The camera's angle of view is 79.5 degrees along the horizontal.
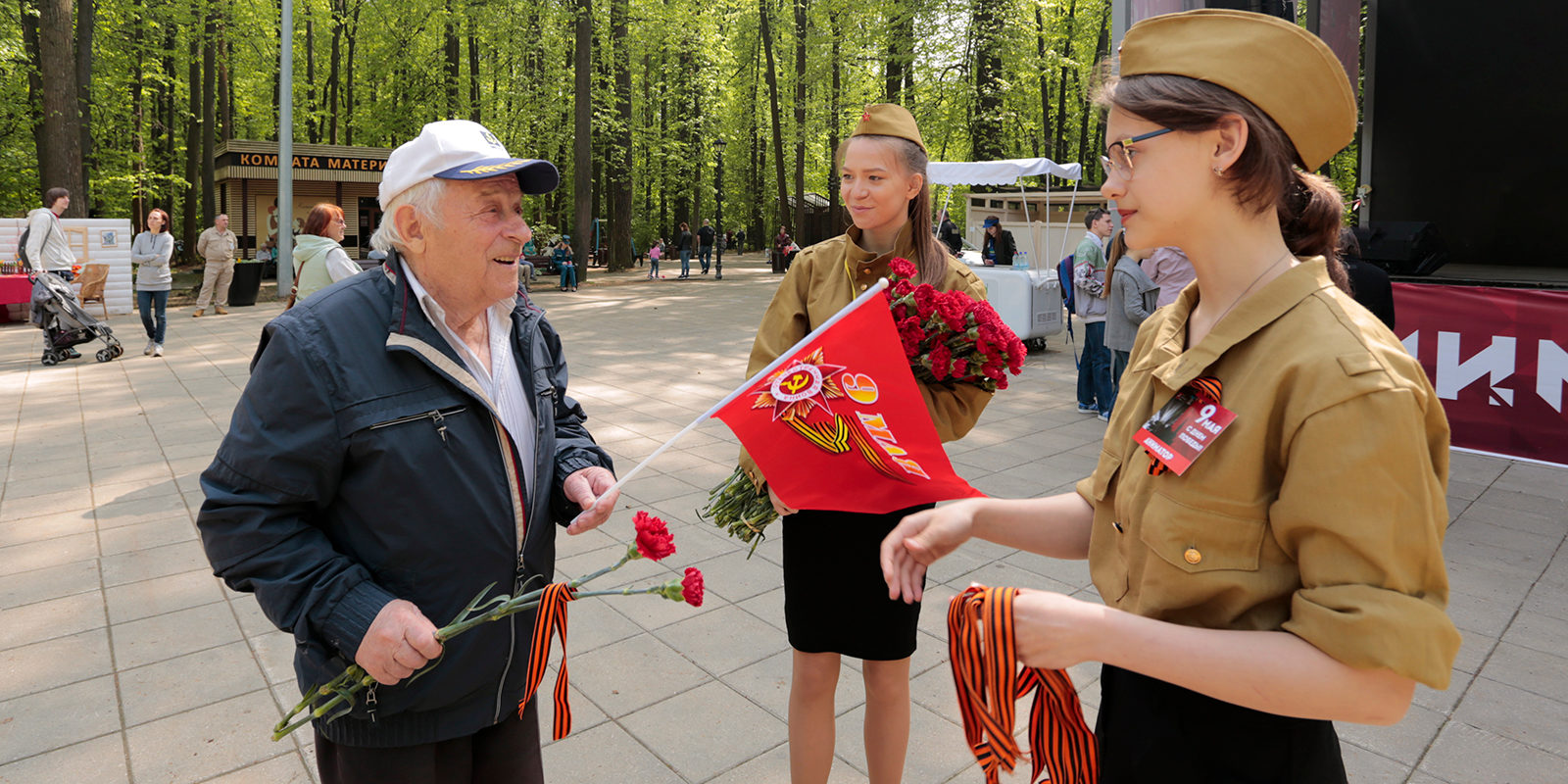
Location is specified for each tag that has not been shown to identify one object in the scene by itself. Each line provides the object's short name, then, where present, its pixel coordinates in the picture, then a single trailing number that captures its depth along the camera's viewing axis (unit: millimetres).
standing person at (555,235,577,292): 23866
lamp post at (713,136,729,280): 29672
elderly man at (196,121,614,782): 1804
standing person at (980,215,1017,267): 18422
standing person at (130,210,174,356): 13000
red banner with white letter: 7074
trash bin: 19750
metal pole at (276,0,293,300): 18750
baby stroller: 11875
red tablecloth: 16359
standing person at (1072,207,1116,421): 9547
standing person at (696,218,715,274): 30094
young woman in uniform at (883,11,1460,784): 1145
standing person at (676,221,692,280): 28781
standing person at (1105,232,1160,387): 8008
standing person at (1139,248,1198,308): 7582
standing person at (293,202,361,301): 6621
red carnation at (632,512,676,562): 1942
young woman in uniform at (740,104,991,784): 2729
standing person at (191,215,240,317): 17266
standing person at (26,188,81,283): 12141
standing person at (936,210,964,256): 23078
